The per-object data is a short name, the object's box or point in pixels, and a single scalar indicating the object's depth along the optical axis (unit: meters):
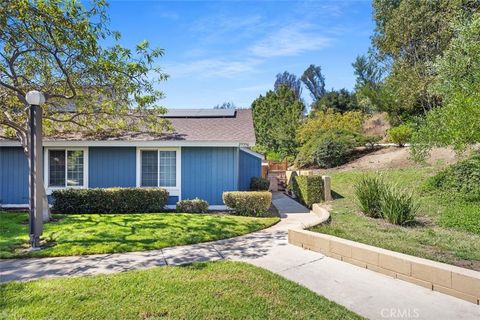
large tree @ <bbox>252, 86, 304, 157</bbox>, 30.86
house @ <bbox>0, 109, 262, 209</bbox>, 12.06
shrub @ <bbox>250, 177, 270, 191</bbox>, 14.07
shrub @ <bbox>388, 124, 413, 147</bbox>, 20.38
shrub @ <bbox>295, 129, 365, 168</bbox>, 21.20
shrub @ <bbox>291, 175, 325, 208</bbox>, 12.35
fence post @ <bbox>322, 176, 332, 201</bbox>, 12.31
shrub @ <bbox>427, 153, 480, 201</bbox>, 10.35
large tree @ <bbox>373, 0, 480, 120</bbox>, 19.09
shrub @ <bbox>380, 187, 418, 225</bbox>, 7.84
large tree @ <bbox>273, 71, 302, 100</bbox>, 71.32
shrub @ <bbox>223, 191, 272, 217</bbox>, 10.91
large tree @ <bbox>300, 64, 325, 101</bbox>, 67.00
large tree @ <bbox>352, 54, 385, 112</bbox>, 26.06
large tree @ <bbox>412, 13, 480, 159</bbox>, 7.34
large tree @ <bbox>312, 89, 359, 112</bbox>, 41.38
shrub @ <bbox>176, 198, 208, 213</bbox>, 11.42
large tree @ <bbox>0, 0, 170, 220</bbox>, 8.20
